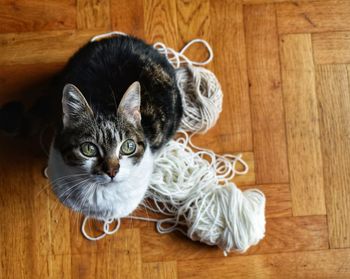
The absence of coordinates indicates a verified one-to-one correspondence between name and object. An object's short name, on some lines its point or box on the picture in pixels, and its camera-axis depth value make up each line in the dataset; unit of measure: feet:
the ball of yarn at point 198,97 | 4.00
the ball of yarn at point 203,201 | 3.77
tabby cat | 2.78
